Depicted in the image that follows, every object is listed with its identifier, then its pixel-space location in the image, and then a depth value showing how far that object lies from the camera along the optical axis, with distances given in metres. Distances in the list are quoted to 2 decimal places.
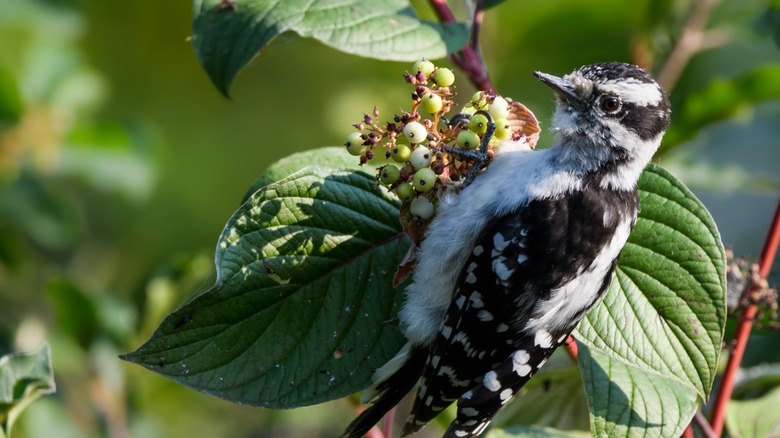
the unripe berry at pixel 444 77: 4.01
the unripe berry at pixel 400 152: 4.04
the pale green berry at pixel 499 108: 4.12
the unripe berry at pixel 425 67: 4.02
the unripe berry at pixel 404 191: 4.10
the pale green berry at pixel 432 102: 4.02
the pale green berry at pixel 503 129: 4.29
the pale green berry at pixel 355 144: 4.02
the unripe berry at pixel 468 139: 4.16
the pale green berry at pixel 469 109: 4.22
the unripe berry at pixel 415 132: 3.96
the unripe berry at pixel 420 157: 4.01
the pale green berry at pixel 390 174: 4.07
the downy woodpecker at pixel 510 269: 4.48
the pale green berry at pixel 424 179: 4.02
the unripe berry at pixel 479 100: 4.12
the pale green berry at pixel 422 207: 4.17
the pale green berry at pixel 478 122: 4.12
